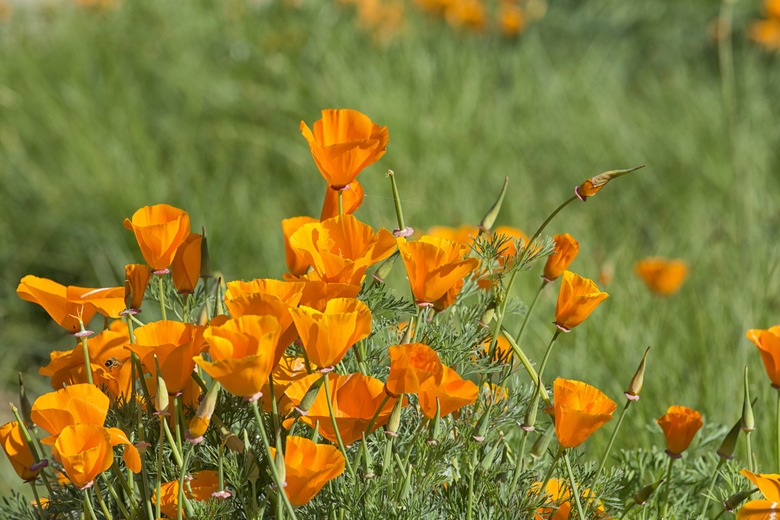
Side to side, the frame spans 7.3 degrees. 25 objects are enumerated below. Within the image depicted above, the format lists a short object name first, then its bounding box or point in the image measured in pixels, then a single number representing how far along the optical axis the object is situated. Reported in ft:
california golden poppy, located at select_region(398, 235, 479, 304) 10.18
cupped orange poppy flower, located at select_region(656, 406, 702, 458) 10.39
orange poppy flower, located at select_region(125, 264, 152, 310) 10.29
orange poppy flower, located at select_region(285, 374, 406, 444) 10.16
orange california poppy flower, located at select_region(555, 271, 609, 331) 10.27
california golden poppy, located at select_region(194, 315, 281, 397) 9.97
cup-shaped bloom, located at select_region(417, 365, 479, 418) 10.09
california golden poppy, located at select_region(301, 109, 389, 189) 10.28
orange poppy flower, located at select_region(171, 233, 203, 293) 10.32
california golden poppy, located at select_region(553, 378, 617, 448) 10.17
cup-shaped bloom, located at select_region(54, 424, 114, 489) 10.04
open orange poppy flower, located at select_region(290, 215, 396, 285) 10.19
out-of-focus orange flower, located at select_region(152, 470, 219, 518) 10.24
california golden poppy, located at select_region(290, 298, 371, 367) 10.04
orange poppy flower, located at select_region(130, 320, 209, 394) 10.12
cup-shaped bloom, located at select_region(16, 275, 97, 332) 10.29
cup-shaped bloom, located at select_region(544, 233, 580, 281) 10.39
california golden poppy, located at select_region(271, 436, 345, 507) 10.06
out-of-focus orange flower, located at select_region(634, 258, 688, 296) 14.14
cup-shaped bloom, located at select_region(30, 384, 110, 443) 10.11
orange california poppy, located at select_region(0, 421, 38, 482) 10.23
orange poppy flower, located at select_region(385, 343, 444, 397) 10.06
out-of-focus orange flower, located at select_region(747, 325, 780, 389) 10.37
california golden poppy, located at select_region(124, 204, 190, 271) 10.25
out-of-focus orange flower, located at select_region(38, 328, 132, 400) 10.34
